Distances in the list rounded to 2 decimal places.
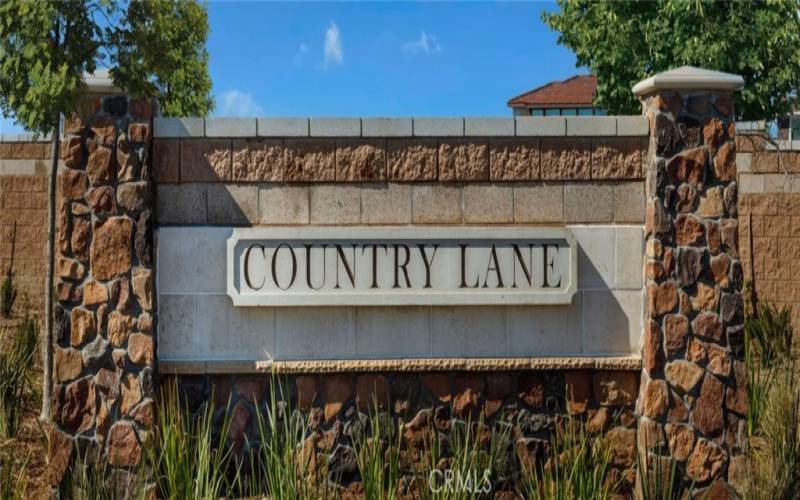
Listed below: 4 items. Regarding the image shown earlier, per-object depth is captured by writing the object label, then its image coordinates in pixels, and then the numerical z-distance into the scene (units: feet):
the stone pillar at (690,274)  23.09
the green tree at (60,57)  23.16
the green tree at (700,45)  62.23
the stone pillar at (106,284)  22.52
